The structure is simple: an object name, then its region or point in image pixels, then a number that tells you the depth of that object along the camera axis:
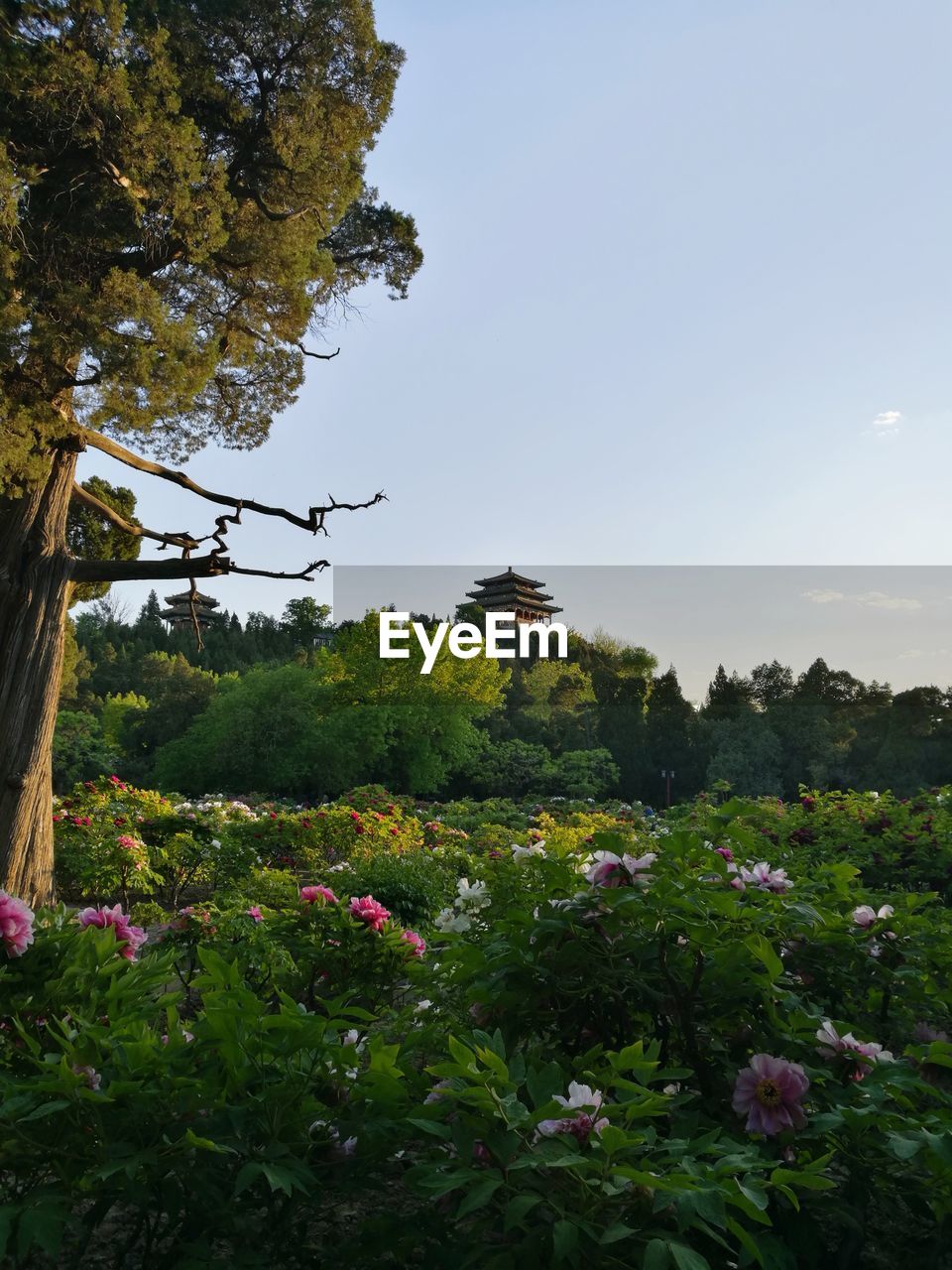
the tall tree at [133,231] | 6.23
